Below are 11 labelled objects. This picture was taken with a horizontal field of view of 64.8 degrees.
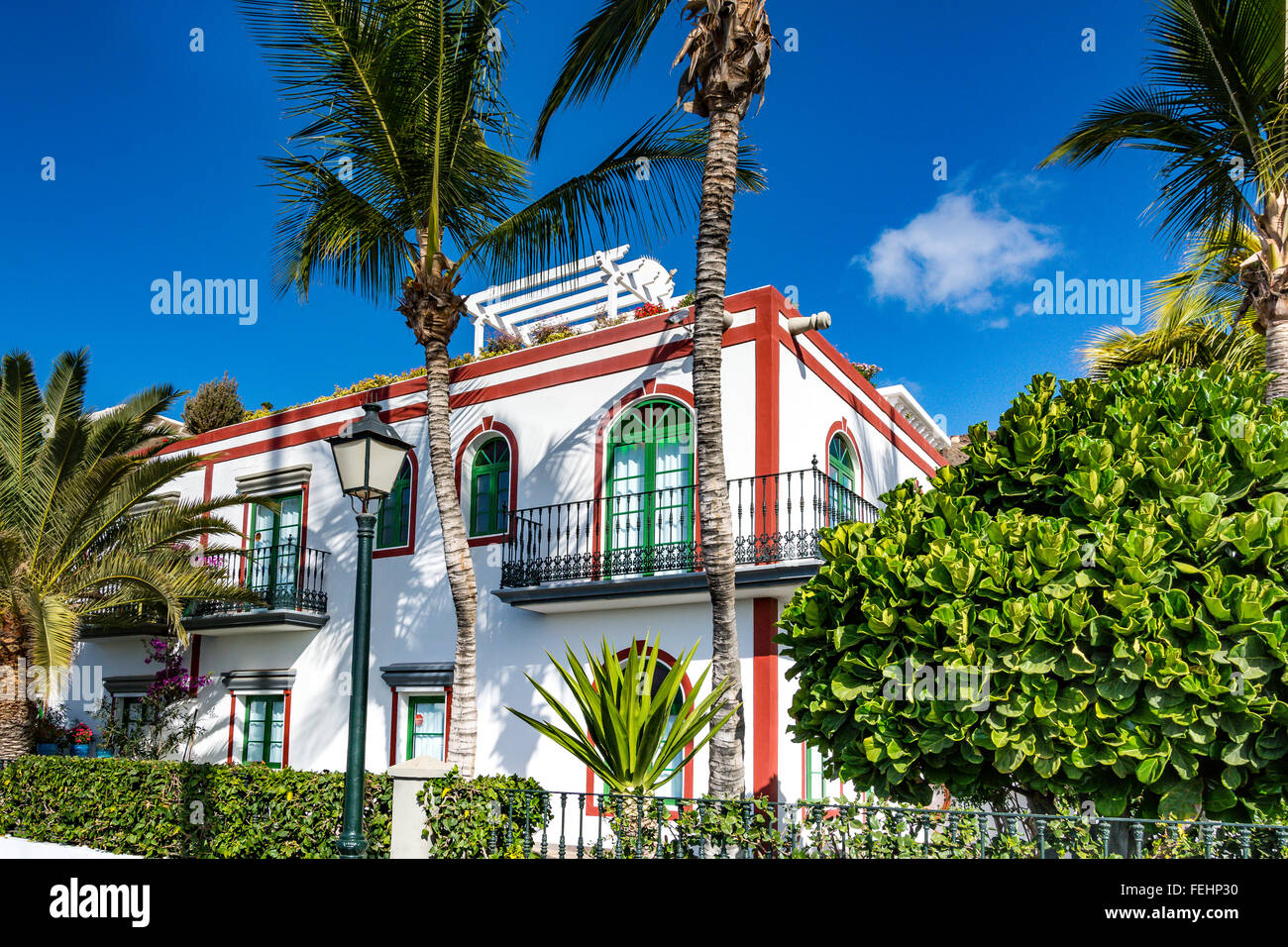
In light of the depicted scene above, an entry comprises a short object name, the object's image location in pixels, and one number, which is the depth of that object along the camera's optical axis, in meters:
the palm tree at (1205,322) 13.17
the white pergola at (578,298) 16.08
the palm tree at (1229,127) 10.10
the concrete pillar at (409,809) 7.90
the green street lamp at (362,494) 6.95
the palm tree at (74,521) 12.68
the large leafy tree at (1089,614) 5.55
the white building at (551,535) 11.97
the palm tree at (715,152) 8.37
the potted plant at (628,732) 6.97
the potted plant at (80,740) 16.50
